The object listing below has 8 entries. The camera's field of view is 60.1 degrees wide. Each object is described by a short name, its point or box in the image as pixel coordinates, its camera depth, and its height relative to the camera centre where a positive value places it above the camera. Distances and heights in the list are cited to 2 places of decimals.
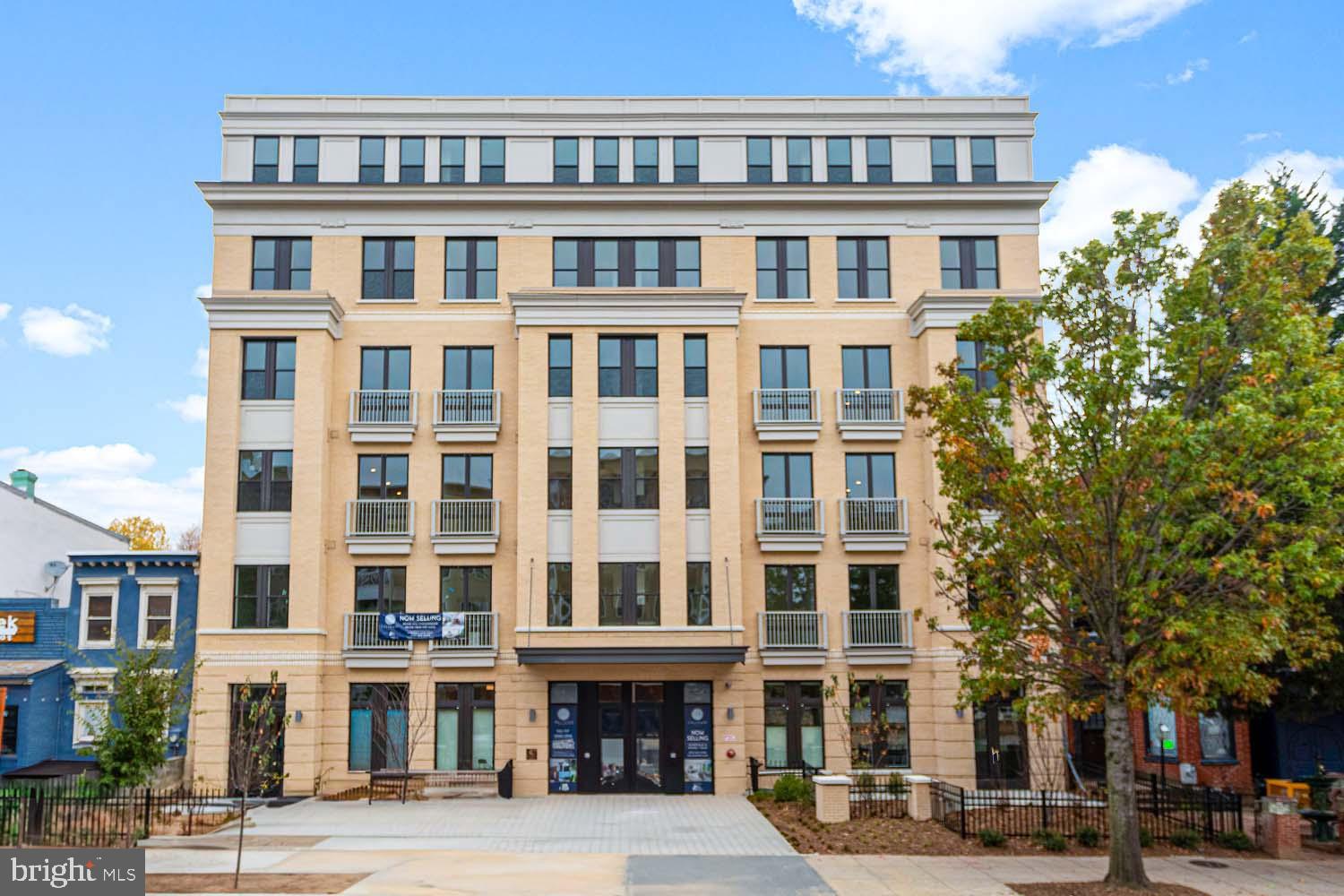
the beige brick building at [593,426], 32.41 +6.21
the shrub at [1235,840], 23.32 -3.99
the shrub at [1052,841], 22.80 -3.89
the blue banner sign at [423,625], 32.88 +0.54
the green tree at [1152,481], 18.47 +2.64
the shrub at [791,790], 28.44 -3.60
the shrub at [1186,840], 23.23 -3.94
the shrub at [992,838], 22.73 -3.80
